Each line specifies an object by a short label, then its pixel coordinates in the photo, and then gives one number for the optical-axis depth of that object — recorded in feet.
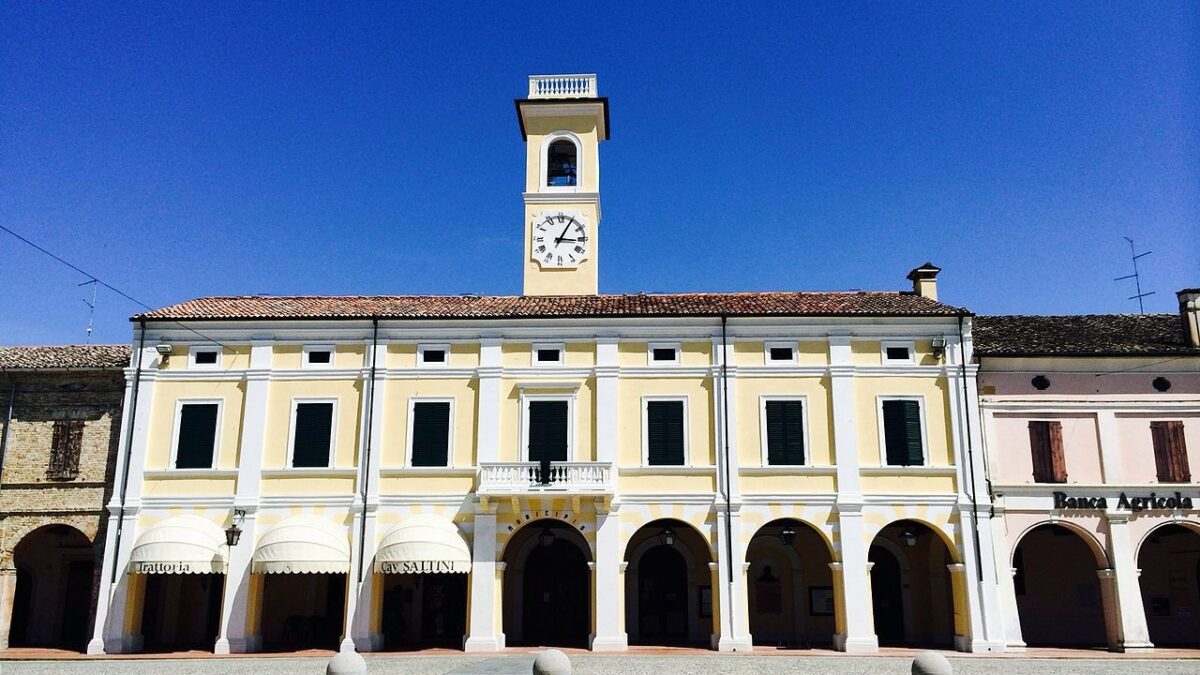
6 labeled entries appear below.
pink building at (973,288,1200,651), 79.20
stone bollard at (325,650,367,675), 46.58
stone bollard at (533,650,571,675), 43.37
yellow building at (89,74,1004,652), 76.18
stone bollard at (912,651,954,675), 43.96
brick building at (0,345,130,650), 79.30
